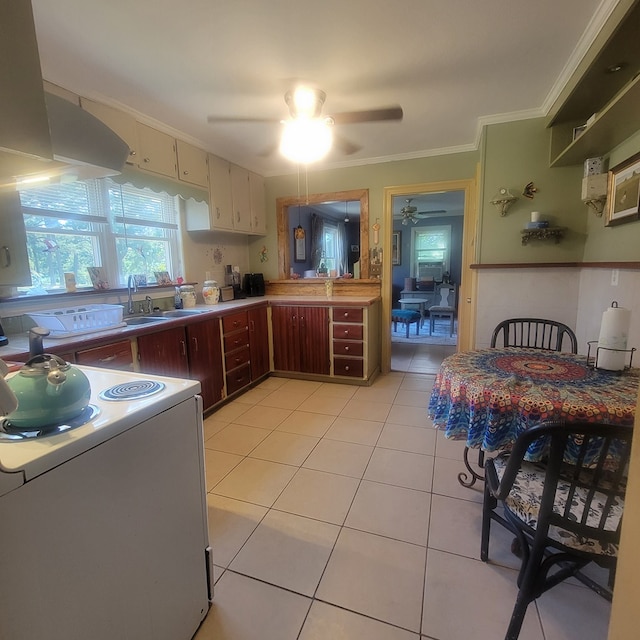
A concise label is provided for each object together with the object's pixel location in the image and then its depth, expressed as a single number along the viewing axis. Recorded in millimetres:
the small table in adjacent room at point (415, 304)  6734
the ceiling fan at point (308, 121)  2129
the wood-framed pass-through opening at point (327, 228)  3998
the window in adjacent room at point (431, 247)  7891
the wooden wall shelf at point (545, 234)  2711
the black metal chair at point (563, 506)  986
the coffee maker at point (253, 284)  4211
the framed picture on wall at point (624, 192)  1895
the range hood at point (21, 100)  780
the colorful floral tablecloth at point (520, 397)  1261
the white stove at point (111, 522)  720
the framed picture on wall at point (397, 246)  8148
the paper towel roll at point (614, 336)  1525
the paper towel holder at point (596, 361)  1549
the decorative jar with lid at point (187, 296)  3324
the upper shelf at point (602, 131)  1612
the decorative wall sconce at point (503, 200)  2828
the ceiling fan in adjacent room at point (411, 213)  6288
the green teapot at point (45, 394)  833
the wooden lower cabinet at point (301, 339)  3707
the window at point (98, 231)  2334
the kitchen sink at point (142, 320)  2582
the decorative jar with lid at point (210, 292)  3543
